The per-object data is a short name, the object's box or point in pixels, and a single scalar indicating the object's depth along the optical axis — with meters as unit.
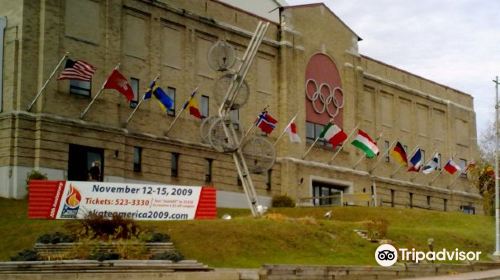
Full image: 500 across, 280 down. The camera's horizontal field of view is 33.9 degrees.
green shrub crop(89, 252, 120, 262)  28.09
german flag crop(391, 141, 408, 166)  58.88
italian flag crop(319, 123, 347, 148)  55.88
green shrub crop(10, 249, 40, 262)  28.50
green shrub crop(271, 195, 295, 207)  58.00
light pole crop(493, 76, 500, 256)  40.09
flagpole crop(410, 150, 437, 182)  76.12
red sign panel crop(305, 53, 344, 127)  64.38
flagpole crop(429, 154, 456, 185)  78.79
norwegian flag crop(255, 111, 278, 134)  51.97
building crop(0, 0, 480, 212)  45.59
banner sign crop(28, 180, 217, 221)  35.25
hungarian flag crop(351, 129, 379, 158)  56.25
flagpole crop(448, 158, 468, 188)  81.25
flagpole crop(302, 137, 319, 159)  62.10
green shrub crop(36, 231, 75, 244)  30.01
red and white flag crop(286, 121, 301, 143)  53.72
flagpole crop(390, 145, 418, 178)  73.00
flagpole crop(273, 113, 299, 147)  60.09
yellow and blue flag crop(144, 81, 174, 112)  47.88
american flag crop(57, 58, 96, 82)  42.97
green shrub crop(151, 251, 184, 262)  28.97
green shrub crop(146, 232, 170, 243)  31.28
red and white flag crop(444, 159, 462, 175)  63.73
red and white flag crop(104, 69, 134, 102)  45.31
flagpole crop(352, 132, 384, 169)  67.88
